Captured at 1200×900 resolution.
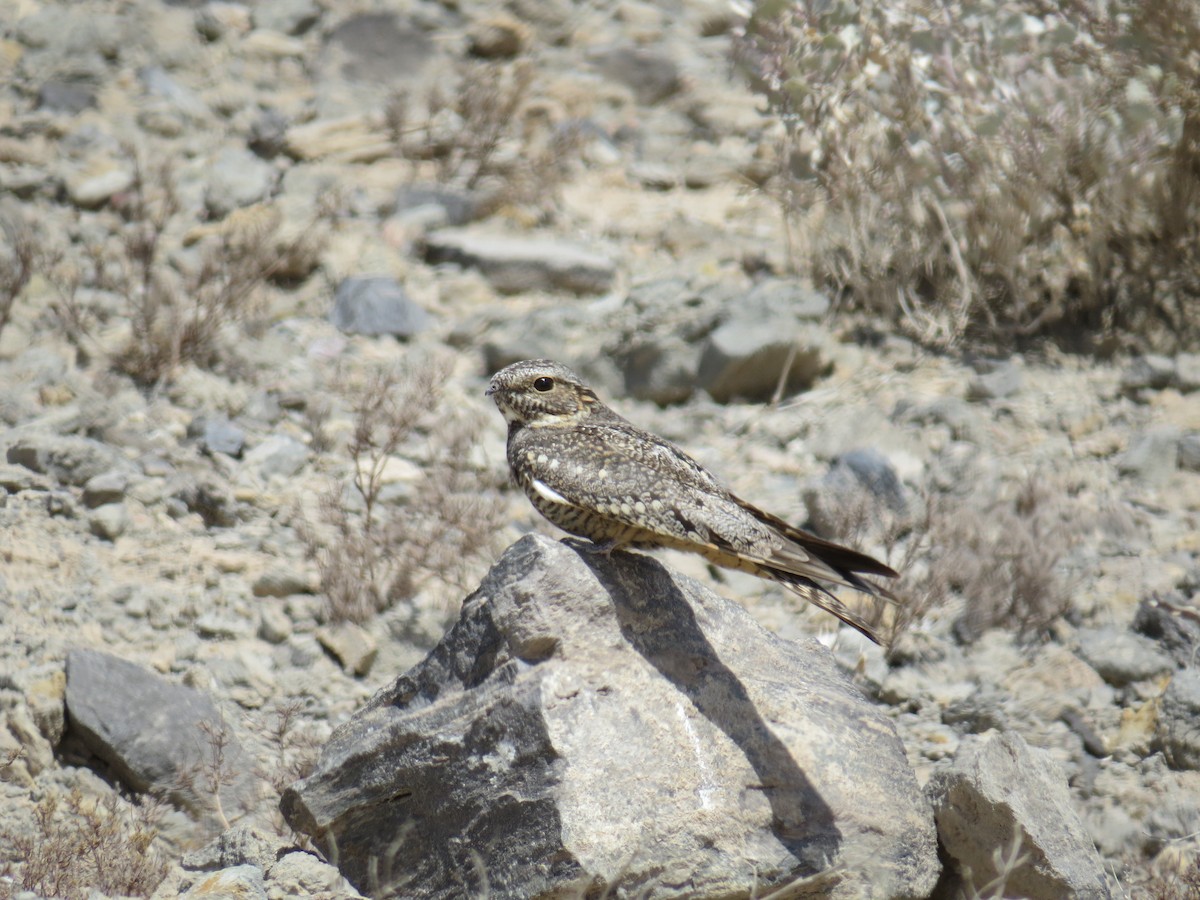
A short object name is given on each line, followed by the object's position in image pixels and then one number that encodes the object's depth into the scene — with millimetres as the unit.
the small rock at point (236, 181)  15789
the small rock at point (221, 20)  19109
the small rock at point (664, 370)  13969
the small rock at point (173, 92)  17516
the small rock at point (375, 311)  14609
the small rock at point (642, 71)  19844
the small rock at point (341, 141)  17453
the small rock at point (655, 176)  17844
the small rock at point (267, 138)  17250
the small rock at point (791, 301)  13972
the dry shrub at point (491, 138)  17109
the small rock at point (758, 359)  13609
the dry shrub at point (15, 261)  13140
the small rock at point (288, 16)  19734
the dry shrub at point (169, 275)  13055
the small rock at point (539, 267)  15531
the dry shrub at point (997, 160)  13344
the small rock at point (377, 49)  19437
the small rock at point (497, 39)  20172
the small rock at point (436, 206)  16469
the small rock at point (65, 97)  16734
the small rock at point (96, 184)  15312
